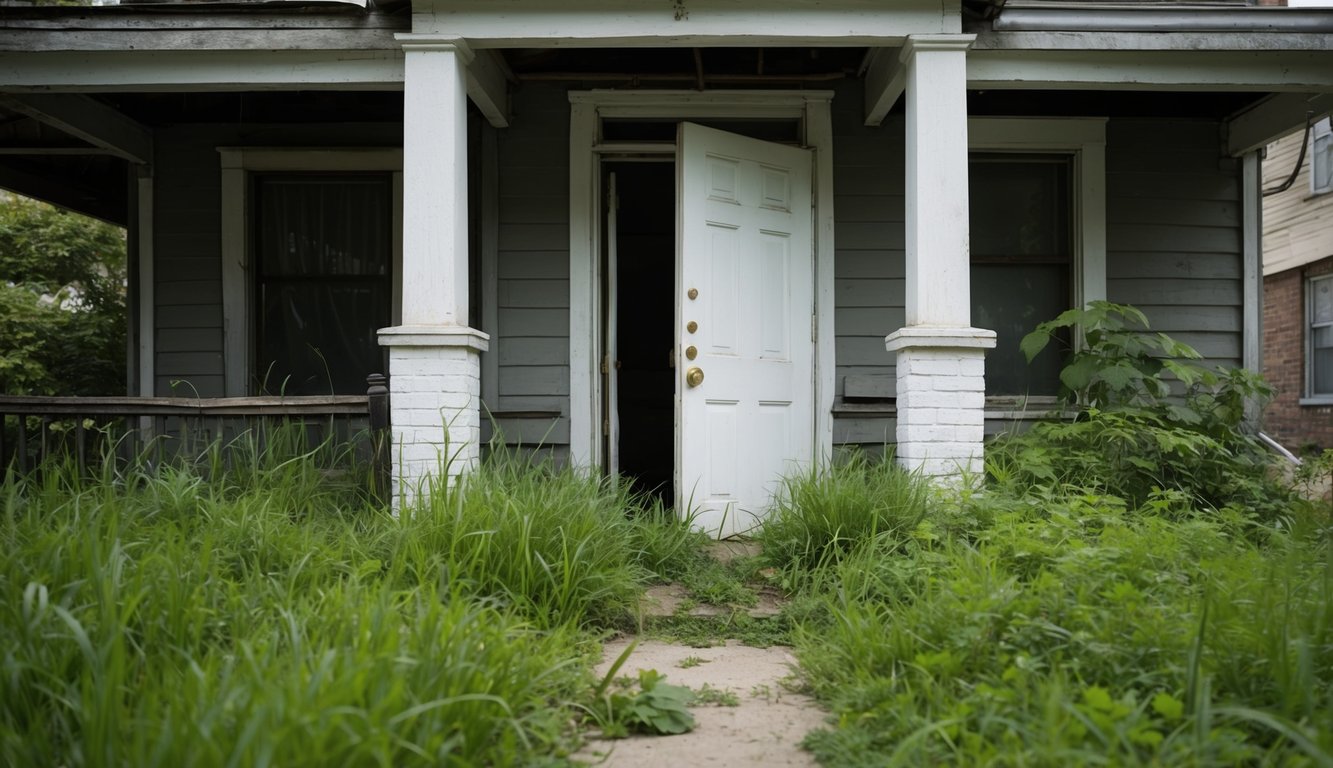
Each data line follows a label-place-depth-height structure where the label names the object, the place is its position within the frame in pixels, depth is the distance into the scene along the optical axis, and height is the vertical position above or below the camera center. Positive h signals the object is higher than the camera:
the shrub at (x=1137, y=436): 4.16 -0.28
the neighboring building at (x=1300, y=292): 10.02 +0.97
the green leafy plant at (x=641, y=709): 2.34 -0.87
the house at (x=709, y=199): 4.36 +1.05
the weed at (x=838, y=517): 3.63 -0.57
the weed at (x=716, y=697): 2.57 -0.92
